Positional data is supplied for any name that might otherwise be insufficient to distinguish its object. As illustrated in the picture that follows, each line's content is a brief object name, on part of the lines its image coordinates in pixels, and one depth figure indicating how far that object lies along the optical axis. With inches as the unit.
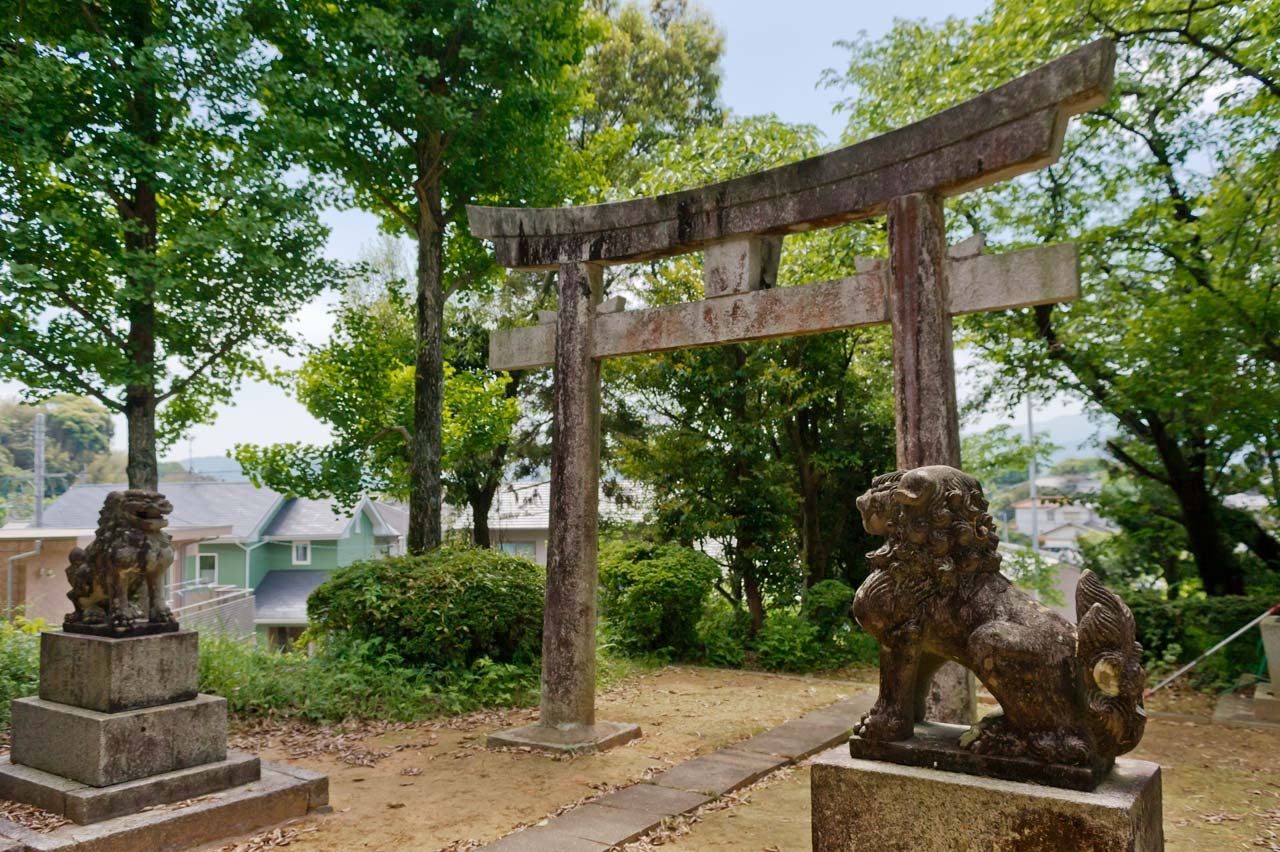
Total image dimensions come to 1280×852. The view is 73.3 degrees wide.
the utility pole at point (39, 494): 723.5
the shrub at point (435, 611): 331.9
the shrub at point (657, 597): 420.8
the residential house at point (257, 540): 770.2
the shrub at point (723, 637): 428.5
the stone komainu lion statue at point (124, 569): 201.0
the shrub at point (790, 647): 416.8
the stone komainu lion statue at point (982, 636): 105.9
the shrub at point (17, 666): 268.5
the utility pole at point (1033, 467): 600.6
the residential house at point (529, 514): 601.3
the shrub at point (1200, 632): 360.5
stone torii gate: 198.5
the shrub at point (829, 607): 437.1
